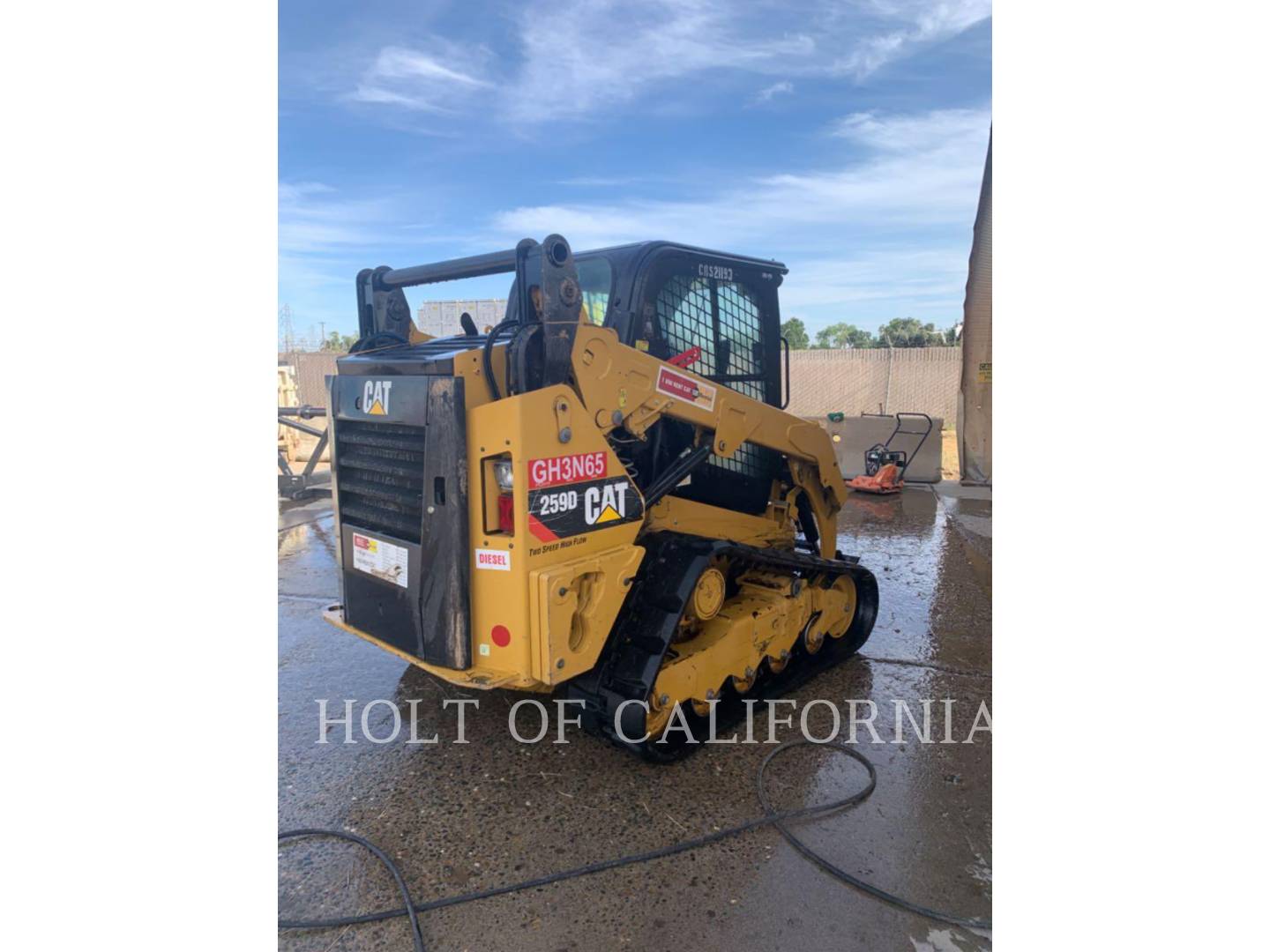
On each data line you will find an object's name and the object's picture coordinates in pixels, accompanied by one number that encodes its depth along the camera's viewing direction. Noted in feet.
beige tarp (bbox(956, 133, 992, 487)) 38.65
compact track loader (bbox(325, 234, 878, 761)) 10.46
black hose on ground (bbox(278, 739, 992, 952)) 8.85
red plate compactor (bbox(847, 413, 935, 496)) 37.63
